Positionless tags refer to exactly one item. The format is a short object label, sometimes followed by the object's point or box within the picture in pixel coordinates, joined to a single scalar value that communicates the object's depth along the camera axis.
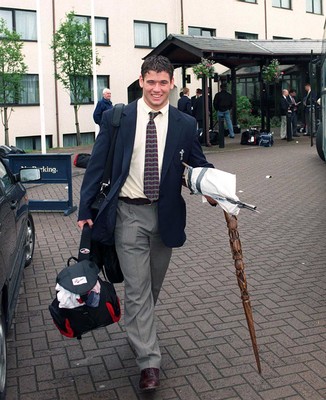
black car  3.94
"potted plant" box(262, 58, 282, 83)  22.31
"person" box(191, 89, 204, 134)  21.70
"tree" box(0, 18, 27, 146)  22.11
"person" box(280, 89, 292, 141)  22.02
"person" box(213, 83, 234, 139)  21.28
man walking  3.79
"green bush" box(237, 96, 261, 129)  28.48
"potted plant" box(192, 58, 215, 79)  20.12
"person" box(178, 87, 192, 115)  19.22
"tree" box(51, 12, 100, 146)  23.69
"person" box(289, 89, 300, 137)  22.69
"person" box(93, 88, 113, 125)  16.42
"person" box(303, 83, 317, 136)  18.55
